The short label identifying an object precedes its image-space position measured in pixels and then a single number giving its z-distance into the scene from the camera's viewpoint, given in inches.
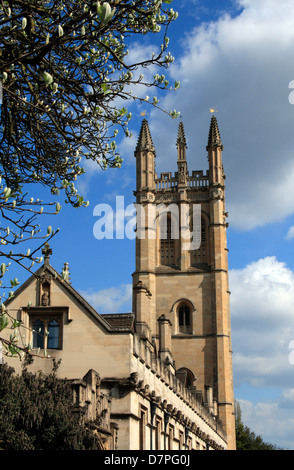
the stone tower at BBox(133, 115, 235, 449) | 2348.7
